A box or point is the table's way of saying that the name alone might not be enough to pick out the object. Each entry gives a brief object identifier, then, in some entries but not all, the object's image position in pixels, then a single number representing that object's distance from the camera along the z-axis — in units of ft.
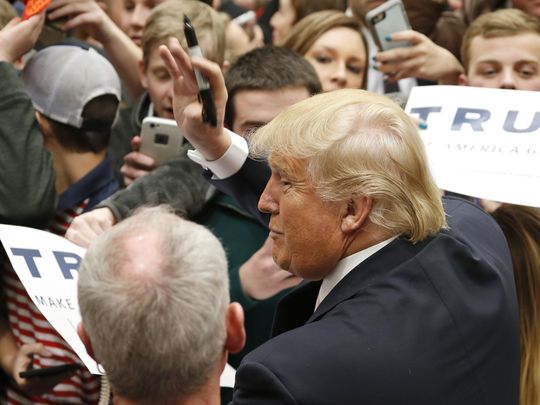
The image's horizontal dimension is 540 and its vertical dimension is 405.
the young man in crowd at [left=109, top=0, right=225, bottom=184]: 12.41
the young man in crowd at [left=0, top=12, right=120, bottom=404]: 10.41
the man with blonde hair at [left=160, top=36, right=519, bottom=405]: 7.02
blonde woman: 13.88
